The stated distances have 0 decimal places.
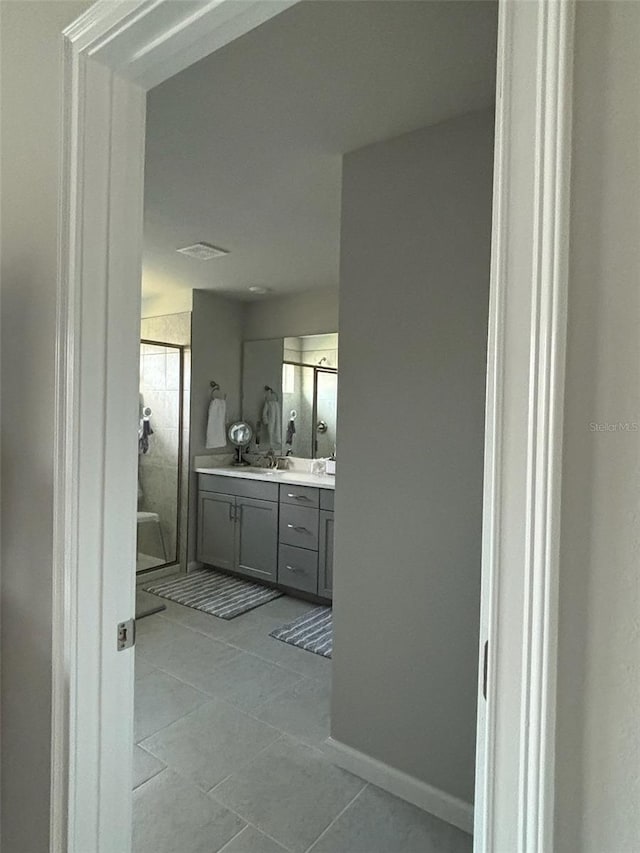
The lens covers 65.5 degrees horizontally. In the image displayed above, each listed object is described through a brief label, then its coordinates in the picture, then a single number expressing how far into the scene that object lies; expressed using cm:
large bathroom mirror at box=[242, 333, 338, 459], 409
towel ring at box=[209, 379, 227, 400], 446
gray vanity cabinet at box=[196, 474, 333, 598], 354
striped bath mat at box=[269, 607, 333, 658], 297
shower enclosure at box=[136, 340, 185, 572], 439
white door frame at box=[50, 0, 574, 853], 50
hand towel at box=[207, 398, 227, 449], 440
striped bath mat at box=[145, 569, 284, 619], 354
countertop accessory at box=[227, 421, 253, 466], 457
